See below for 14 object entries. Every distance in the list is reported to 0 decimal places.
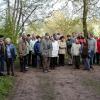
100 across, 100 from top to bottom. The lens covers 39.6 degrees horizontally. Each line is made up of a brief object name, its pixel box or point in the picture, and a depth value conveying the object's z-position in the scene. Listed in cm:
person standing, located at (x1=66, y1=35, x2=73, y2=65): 842
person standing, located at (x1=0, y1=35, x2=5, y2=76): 676
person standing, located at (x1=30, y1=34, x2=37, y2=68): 814
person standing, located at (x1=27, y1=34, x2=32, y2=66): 804
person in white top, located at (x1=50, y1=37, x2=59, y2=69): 784
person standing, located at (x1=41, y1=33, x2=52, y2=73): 743
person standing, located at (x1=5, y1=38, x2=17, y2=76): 679
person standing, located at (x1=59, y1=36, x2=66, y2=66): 821
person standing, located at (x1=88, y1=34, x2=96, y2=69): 799
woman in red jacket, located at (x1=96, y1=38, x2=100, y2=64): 855
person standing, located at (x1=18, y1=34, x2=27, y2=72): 740
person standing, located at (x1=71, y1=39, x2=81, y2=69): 790
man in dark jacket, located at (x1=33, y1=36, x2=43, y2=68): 791
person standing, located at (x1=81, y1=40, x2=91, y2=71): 764
